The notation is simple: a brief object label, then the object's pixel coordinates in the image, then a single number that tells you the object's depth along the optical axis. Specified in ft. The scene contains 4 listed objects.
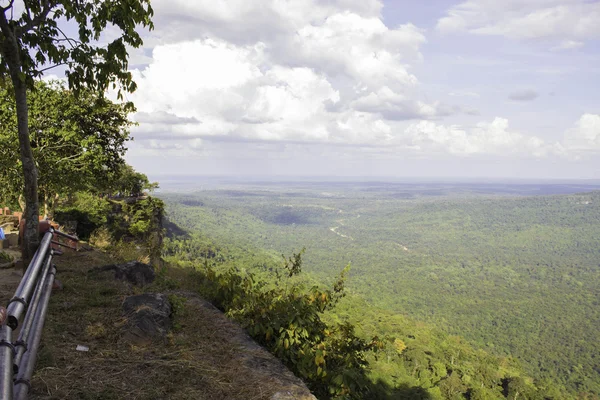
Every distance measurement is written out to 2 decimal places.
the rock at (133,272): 24.07
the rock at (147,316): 15.52
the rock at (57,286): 20.28
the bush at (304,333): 15.66
